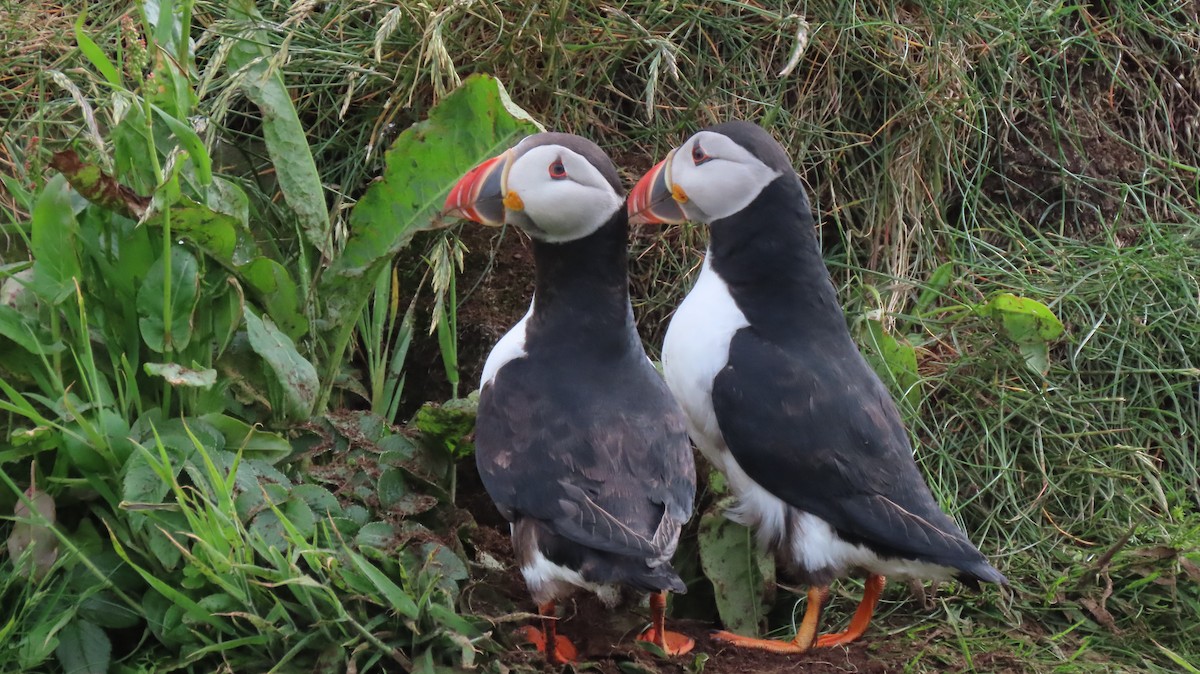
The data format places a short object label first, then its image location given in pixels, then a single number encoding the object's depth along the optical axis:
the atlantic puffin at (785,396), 6.09
